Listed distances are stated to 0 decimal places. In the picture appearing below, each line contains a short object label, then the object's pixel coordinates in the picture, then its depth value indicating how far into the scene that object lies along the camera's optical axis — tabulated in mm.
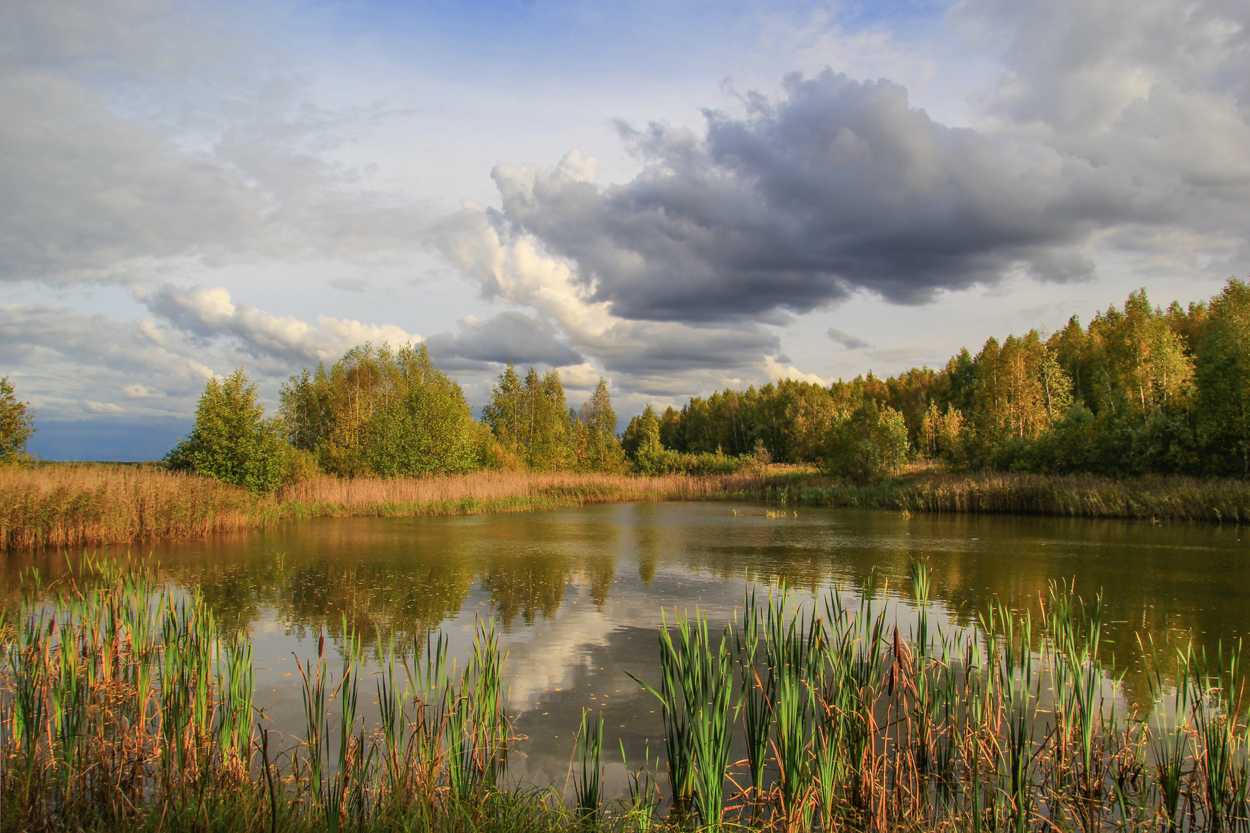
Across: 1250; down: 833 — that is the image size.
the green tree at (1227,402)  23391
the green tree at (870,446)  35469
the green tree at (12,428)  17156
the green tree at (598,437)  48219
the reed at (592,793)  3287
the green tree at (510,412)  49625
